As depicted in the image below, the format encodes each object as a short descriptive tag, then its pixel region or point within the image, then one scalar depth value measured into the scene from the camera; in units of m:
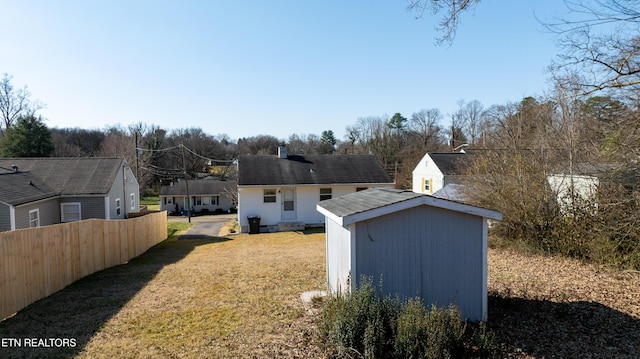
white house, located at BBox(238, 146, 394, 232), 20.81
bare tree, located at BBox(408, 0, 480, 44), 6.10
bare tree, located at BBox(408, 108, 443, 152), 52.04
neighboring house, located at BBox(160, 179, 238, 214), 41.88
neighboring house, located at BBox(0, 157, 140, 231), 15.00
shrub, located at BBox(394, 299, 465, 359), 4.58
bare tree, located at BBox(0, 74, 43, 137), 39.22
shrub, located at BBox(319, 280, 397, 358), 4.72
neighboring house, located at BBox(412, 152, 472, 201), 26.81
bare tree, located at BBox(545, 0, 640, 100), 6.16
